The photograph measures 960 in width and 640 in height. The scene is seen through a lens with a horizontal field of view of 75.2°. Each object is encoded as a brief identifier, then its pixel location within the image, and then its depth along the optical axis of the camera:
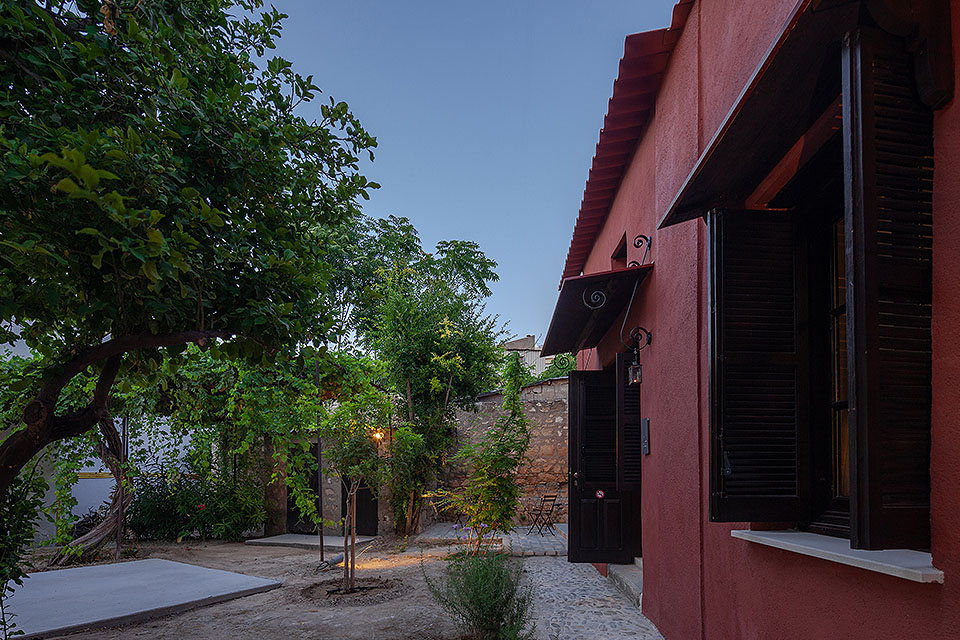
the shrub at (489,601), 4.81
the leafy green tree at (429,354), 12.66
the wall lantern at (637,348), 5.93
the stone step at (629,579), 6.20
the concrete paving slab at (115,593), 6.19
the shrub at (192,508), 12.77
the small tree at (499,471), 8.66
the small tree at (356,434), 8.65
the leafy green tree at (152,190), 2.52
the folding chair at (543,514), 12.17
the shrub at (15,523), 3.52
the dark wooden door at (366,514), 13.89
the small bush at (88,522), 12.01
